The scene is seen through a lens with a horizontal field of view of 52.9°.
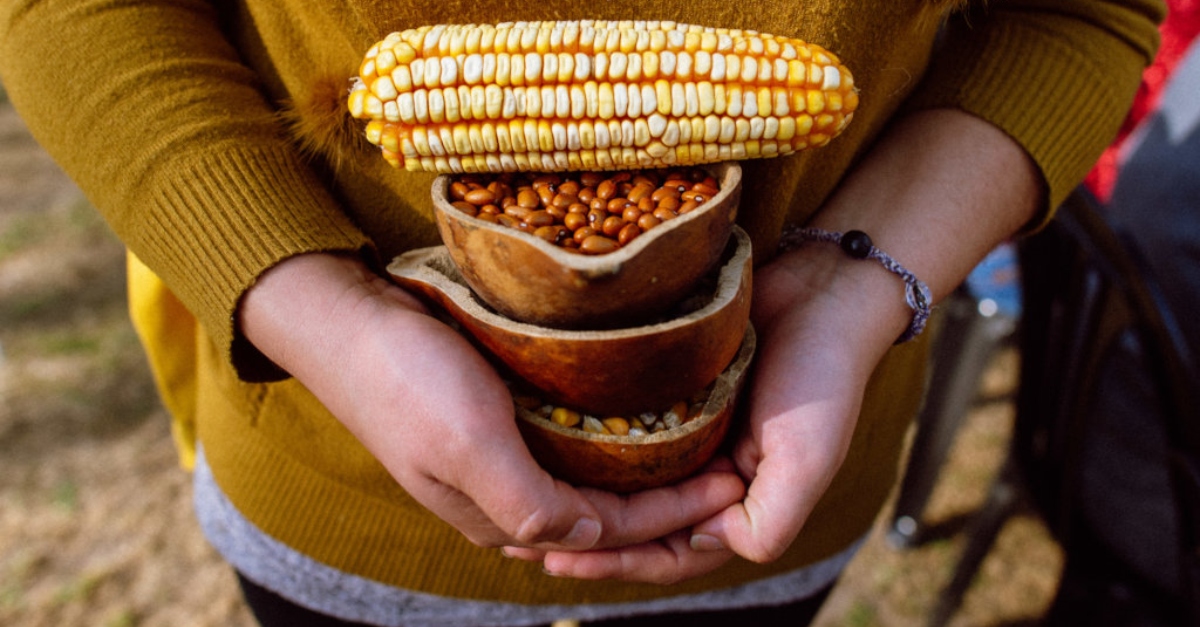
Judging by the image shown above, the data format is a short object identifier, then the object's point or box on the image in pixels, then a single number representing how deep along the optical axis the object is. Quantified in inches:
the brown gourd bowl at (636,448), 16.5
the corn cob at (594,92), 16.2
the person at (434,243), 17.2
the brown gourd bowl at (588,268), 15.1
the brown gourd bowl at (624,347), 15.6
